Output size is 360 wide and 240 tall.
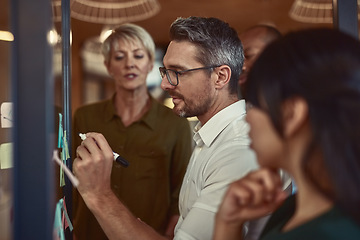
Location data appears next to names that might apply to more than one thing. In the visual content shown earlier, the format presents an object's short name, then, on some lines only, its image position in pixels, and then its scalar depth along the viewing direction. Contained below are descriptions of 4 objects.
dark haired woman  0.73
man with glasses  1.25
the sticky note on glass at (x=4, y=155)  1.07
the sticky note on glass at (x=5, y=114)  1.11
